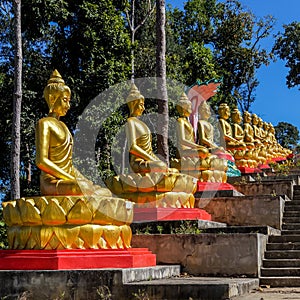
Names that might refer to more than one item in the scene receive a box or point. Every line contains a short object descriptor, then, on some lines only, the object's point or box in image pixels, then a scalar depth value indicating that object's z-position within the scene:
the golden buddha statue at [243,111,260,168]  20.67
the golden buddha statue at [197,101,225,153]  14.91
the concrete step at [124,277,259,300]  7.44
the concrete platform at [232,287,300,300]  7.91
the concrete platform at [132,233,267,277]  10.04
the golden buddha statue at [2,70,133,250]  8.41
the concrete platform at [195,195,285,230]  12.66
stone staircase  9.84
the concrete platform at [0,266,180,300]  7.86
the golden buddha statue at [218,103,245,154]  19.06
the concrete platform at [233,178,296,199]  14.48
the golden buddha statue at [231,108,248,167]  20.12
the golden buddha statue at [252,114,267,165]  22.05
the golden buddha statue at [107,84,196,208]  11.58
